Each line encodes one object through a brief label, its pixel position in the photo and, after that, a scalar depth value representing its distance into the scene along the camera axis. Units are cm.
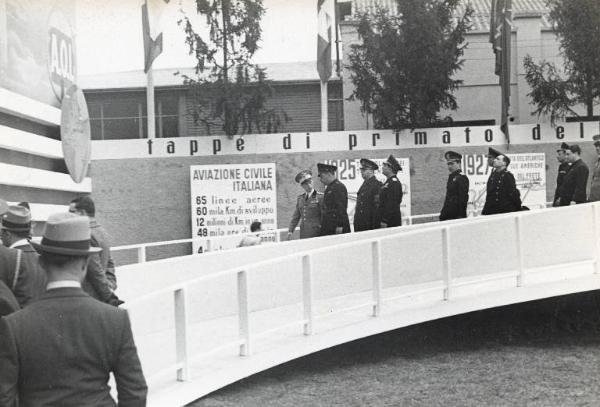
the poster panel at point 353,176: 1648
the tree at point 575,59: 1750
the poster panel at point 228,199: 1636
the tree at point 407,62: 1750
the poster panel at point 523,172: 1653
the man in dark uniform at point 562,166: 1027
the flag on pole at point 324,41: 1697
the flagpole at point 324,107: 1672
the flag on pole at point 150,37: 1594
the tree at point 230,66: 1653
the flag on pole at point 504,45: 1647
